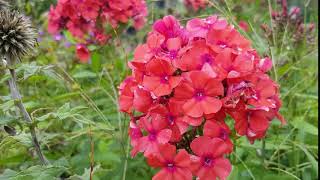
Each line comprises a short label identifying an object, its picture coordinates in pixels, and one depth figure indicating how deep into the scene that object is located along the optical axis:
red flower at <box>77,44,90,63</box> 0.45
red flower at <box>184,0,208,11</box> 0.60
